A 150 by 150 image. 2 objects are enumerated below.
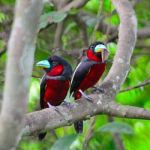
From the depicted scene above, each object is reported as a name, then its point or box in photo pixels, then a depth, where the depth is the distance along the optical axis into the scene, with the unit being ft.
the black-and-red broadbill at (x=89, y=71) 22.13
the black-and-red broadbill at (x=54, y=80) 20.18
